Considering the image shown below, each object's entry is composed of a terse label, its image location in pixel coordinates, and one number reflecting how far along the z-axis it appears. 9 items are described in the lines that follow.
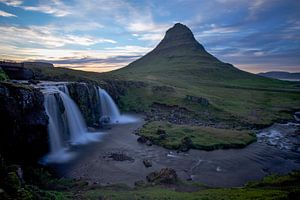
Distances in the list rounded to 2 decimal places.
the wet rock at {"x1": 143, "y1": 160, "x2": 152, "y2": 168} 34.78
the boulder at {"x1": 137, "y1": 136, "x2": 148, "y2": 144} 46.41
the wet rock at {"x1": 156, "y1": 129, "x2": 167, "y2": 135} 49.81
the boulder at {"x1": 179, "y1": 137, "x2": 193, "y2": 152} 42.75
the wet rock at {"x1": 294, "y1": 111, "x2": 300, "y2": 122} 81.84
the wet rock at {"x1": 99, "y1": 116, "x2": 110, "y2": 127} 63.41
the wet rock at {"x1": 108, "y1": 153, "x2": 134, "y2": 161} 37.22
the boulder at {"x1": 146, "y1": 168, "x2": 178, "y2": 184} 28.33
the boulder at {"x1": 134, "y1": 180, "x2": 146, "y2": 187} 27.90
